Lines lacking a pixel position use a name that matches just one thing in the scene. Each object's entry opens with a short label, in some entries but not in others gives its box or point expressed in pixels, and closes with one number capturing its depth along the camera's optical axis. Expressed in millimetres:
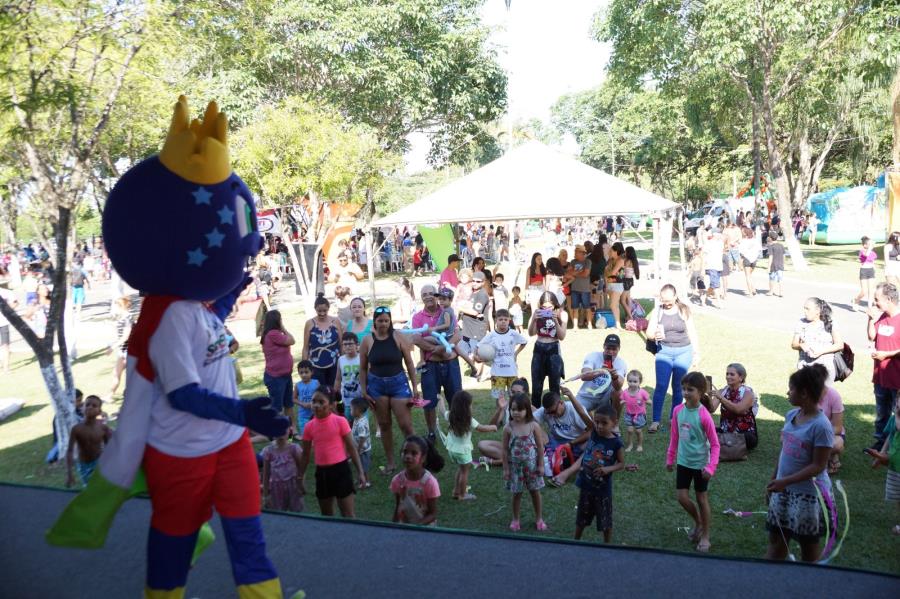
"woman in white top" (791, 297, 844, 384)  7145
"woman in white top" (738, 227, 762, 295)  17047
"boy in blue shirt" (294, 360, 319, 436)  7141
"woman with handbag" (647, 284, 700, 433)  7793
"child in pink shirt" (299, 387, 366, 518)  5441
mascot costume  3018
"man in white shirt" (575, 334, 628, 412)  7305
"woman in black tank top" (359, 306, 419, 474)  6867
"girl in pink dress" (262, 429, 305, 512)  5664
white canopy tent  12367
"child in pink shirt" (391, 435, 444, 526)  5137
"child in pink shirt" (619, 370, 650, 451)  7348
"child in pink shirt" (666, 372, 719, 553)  5090
